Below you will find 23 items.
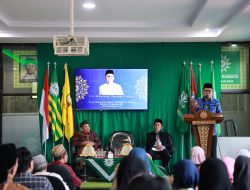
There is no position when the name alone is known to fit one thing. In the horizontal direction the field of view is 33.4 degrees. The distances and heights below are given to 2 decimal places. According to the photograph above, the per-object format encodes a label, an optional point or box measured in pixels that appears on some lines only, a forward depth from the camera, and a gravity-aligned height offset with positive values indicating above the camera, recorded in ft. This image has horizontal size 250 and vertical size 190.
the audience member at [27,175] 10.46 -1.92
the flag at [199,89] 28.27 +0.73
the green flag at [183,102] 27.84 -0.15
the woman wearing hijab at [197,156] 16.19 -2.21
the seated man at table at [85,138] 26.30 -2.38
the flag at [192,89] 27.28 +0.72
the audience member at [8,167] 9.07 -1.47
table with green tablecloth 22.38 -3.53
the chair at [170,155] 25.84 -3.47
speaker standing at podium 23.95 -0.25
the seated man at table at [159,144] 25.81 -2.80
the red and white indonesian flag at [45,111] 27.35 -0.67
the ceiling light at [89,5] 21.89 +5.11
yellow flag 27.61 -0.95
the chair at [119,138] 27.26 -2.50
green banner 29.17 +2.27
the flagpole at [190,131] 27.86 -2.10
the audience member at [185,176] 9.72 -1.79
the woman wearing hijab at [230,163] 16.16 -2.52
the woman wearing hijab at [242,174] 11.75 -2.13
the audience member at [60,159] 15.42 -2.33
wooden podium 23.39 -1.38
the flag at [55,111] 27.63 -0.69
